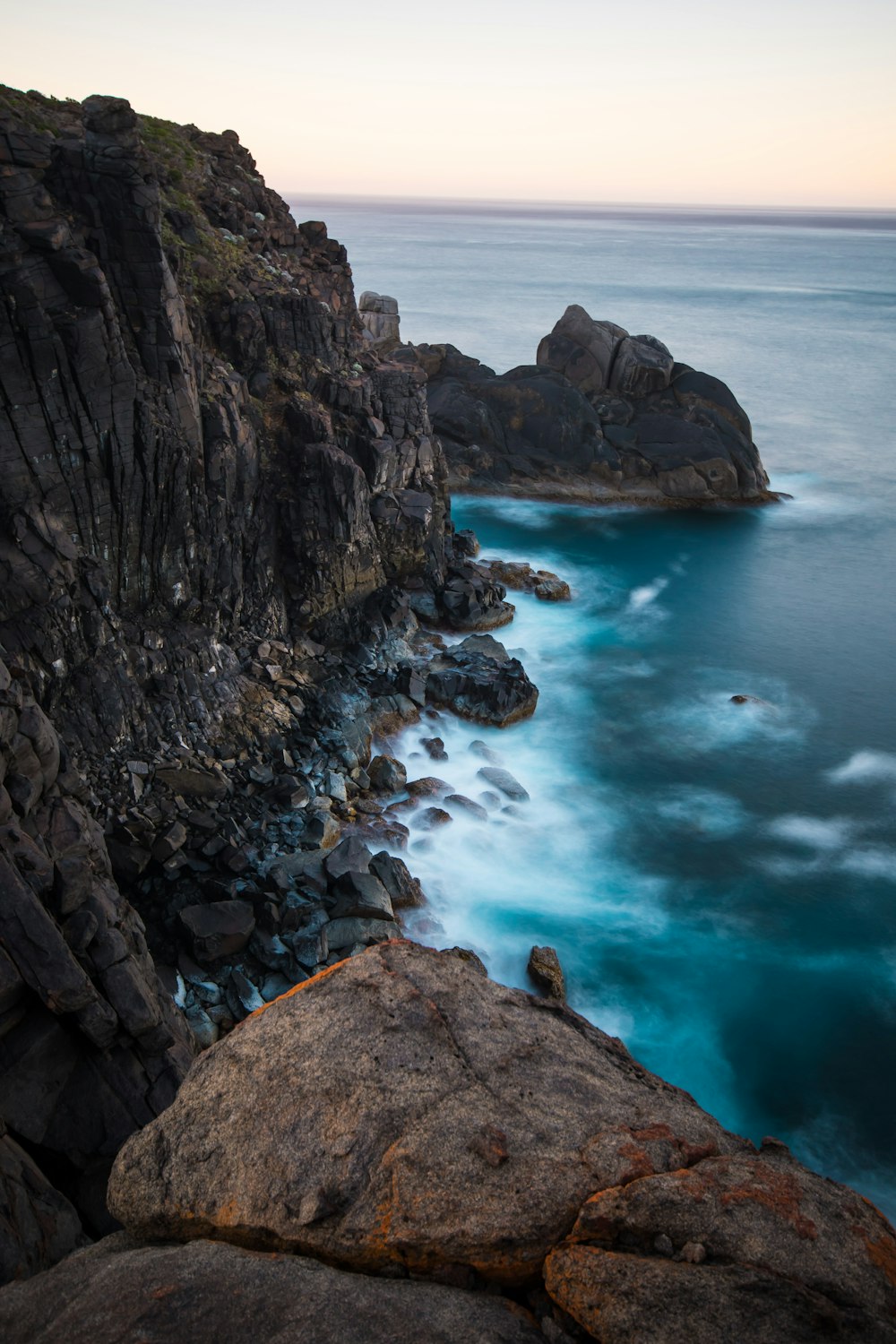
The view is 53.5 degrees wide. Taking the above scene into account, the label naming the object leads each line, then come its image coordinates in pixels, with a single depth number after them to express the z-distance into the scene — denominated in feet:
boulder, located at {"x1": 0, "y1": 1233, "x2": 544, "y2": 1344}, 22.04
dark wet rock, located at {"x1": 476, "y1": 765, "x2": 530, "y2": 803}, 96.99
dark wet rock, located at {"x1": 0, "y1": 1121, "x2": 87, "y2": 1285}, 36.70
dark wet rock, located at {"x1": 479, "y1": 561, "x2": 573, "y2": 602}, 145.89
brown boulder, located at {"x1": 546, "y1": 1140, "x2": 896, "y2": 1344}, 21.01
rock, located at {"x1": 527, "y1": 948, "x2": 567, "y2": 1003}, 73.77
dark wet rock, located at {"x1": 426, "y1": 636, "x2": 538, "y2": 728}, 109.09
